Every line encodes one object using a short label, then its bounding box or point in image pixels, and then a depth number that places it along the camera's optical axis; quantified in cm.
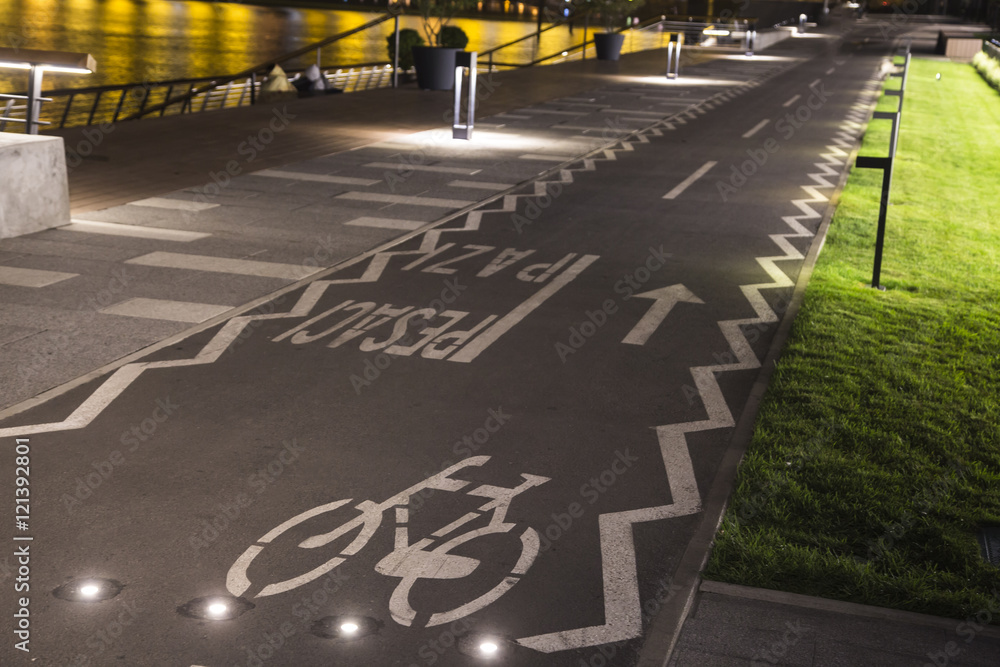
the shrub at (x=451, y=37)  3162
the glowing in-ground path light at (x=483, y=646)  438
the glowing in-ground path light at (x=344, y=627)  447
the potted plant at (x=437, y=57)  2909
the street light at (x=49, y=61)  1247
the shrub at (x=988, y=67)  3955
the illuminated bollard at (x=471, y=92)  1902
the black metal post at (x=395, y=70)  3038
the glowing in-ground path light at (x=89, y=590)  466
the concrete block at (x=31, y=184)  1115
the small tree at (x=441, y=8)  2914
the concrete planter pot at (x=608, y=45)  4378
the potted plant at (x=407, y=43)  3238
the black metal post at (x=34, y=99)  1328
